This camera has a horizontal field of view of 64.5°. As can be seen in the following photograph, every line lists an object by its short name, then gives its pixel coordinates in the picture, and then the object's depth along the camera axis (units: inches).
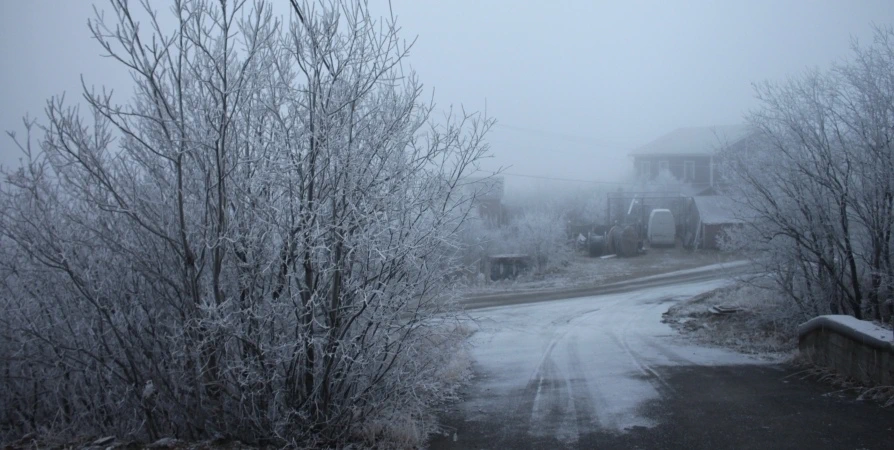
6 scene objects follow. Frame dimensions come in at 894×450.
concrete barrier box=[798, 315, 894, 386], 319.9
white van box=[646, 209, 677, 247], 1601.9
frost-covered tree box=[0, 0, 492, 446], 253.9
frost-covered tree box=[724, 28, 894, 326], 449.1
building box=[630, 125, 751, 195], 2338.8
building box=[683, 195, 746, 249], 1485.0
